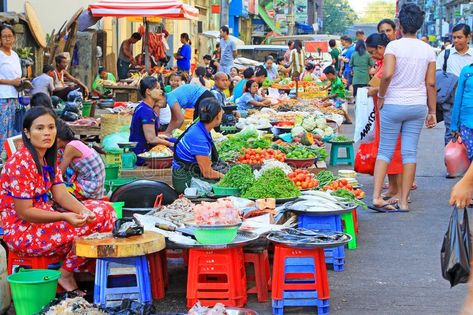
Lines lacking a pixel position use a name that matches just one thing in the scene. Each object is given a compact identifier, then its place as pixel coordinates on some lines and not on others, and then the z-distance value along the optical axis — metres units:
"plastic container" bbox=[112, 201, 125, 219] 10.56
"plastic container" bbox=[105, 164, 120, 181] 13.62
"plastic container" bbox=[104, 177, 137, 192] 12.87
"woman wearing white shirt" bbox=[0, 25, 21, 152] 17.45
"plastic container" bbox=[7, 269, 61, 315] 8.57
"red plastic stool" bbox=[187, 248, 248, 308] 9.18
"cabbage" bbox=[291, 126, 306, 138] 17.89
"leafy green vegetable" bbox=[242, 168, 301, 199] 11.50
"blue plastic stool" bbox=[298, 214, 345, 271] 10.89
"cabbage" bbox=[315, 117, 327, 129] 20.22
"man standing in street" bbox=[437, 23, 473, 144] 16.89
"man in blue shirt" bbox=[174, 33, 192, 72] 35.96
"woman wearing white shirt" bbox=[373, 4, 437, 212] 13.79
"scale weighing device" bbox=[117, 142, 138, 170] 14.07
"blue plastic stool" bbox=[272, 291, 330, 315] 9.09
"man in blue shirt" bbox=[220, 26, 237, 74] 34.53
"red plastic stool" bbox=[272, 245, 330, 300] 9.07
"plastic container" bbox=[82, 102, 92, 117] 23.19
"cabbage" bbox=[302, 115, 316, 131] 19.92
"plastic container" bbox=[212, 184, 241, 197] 11.94
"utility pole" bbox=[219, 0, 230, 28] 47.95
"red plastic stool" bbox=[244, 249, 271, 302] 9.61
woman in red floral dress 8.92
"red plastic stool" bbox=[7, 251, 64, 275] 9.20
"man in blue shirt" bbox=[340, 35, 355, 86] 41.72
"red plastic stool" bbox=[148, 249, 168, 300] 9.71
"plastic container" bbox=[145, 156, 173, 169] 13.81
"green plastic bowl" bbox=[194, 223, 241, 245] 8.98
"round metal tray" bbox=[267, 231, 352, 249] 8.96
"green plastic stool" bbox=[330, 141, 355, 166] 19.94
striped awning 25.31
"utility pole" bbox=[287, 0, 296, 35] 109.02
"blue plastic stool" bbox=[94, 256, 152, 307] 8.93
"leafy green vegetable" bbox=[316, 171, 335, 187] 13.07
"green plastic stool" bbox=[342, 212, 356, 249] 11.69
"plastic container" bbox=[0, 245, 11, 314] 8.80
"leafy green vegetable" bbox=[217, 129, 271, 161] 15.18
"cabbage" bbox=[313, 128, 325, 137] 19.60
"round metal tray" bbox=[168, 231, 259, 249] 9.06
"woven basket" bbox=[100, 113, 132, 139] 18.45
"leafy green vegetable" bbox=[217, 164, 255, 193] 11.96
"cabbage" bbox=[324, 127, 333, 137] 20.04
